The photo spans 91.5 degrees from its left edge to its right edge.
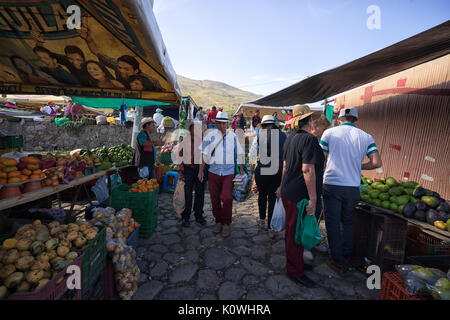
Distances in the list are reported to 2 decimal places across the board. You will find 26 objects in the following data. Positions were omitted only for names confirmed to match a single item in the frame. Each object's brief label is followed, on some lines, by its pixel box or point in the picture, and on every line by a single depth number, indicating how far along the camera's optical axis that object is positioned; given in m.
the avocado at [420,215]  3.21
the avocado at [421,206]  3.29
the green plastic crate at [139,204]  4.14
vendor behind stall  5.42
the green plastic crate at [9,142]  4.57
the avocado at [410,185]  3.86
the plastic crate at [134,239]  3.46
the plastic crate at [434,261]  3.01
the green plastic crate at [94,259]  2.14
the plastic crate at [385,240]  3.18
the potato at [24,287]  1.78
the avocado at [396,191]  3.72
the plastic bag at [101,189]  4.52
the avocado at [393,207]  3.46
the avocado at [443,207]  3.24
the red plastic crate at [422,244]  3.17
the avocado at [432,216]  3.12
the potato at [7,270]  1.83
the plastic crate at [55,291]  1.65
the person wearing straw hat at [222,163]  4.30
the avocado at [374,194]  3.90
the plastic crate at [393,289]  2.21
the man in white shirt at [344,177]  3.26
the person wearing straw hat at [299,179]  2.85
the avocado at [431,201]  3.33
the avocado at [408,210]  3.29
